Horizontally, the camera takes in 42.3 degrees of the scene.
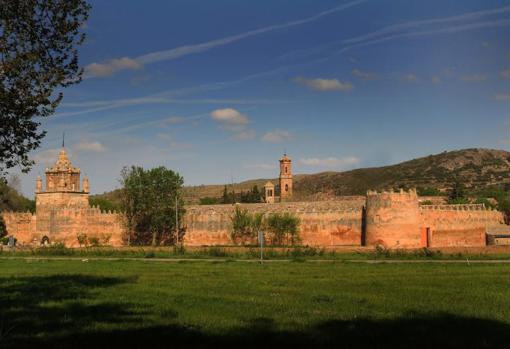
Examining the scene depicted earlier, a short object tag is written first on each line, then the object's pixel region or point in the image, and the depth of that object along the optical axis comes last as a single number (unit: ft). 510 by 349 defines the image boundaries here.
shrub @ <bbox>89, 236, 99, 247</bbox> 197.88
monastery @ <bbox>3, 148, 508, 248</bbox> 161.89
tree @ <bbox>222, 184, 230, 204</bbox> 314.63
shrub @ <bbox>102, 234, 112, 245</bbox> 198.55
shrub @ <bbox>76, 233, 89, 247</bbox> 198.70
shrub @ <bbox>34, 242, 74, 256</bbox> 141.90
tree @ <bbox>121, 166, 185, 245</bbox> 193.77
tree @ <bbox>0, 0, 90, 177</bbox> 49.93
